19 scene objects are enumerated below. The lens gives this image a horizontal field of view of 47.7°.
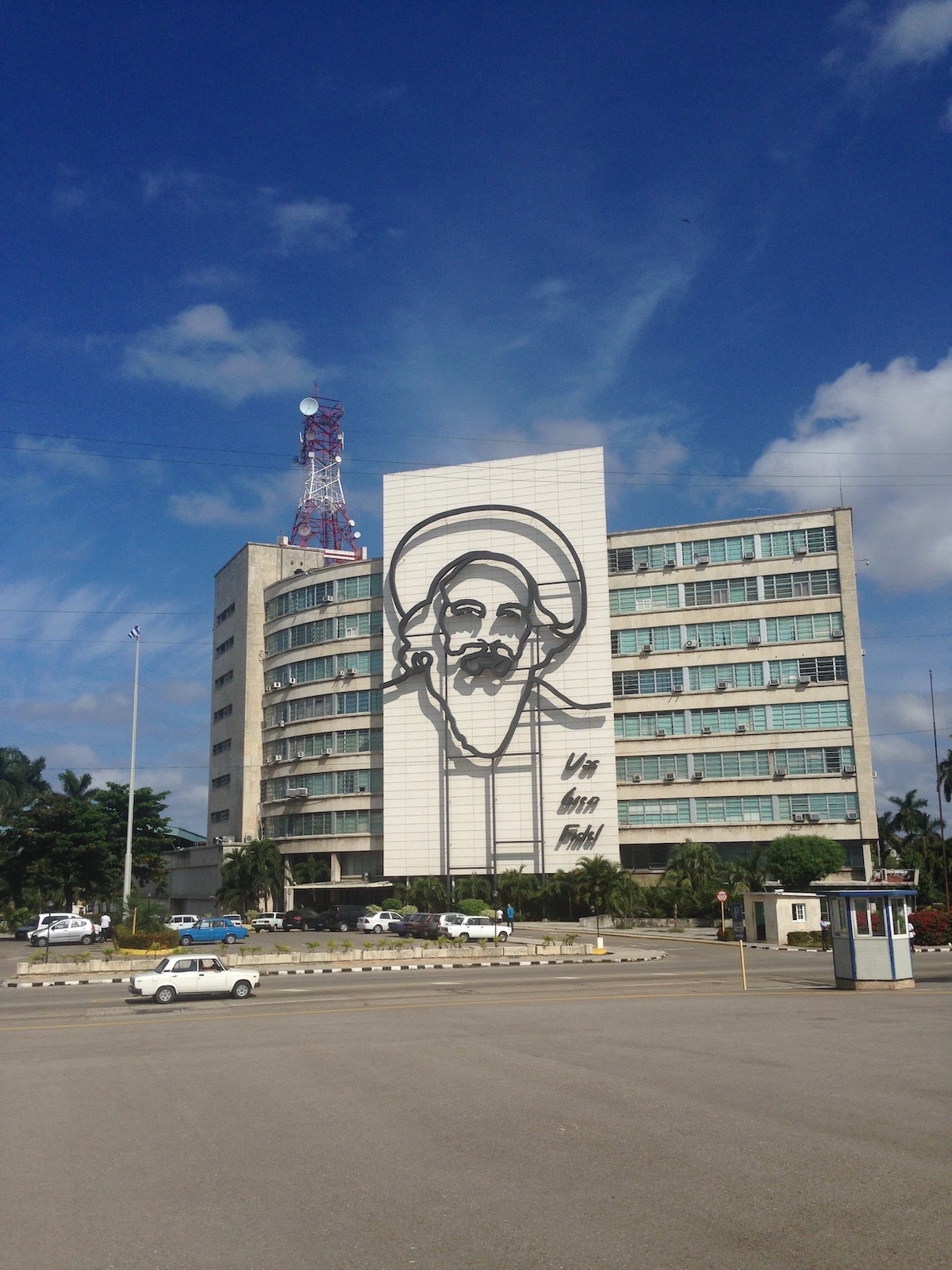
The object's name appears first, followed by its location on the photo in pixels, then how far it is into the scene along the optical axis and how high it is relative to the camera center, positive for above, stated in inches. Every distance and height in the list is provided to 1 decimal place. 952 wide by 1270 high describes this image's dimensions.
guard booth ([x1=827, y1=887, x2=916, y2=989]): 1143.0 -100.4
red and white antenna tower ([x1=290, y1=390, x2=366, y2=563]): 3779.5 +1197.8
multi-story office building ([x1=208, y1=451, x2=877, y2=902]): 2972.4 +382.2
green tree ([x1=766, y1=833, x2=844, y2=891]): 2689.5 -35.0
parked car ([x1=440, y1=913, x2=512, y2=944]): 2128.4 -150.4
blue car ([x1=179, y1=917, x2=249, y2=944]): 2241.6 -158.1
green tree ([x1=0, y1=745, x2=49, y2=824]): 4333.2 +336.0
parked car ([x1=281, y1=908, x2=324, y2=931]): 2716.5 -164.6
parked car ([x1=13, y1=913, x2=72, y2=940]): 2276.1 -150.1
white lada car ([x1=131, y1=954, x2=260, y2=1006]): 1150.3 -131.6
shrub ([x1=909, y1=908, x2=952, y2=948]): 1888.5 -146.4
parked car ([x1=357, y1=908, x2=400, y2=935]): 2559.1 -160.7
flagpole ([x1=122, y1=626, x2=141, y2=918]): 2028.8 -42.3
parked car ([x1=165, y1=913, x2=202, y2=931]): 2308.1 -140.1
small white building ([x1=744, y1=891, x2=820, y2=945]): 2014.0 -130.0
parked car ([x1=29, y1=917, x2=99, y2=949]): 2219.5 -150.2
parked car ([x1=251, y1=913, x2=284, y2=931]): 2736.2 -170.7
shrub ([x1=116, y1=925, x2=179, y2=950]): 1760.6 -134.1
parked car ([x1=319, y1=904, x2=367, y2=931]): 2652.6 -155.2
